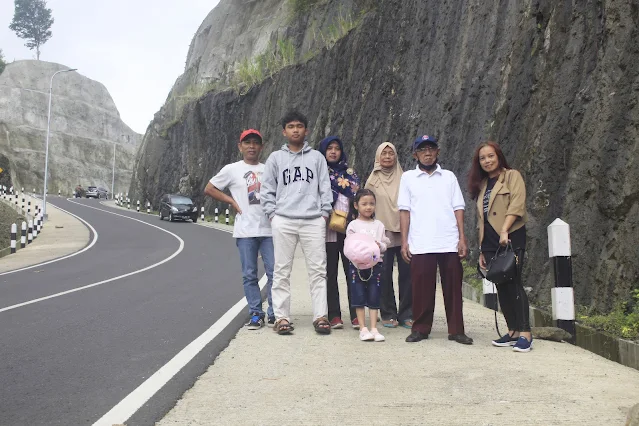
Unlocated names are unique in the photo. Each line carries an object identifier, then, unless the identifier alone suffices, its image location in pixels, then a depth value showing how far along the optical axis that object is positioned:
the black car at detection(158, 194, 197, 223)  38.91
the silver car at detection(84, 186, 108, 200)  81.06
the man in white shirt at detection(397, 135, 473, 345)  6.13
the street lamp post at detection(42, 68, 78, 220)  37.59
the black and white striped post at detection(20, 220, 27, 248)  24.53
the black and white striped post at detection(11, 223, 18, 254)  22.11
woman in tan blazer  5.76
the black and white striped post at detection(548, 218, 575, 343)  6.03
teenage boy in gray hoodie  6.47
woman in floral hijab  6.75
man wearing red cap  6.92
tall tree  117.38
